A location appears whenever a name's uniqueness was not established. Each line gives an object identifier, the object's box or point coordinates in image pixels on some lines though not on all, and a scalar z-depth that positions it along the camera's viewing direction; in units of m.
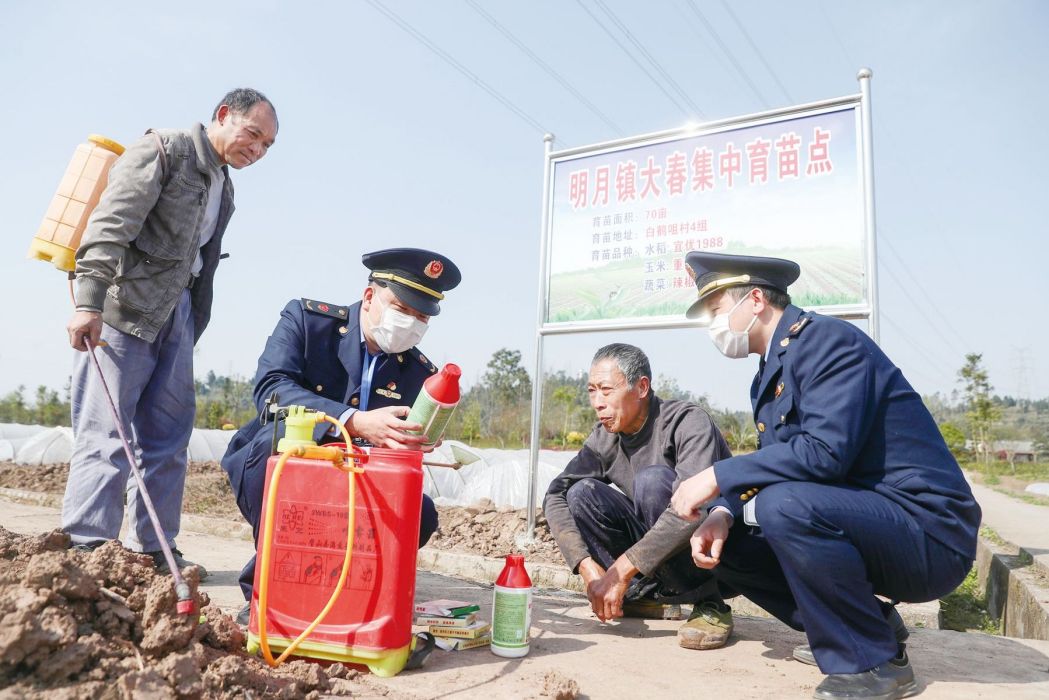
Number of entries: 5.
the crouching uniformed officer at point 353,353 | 2.53
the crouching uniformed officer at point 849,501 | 1.99
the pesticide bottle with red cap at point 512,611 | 2.26
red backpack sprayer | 1.94
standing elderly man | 2.74
